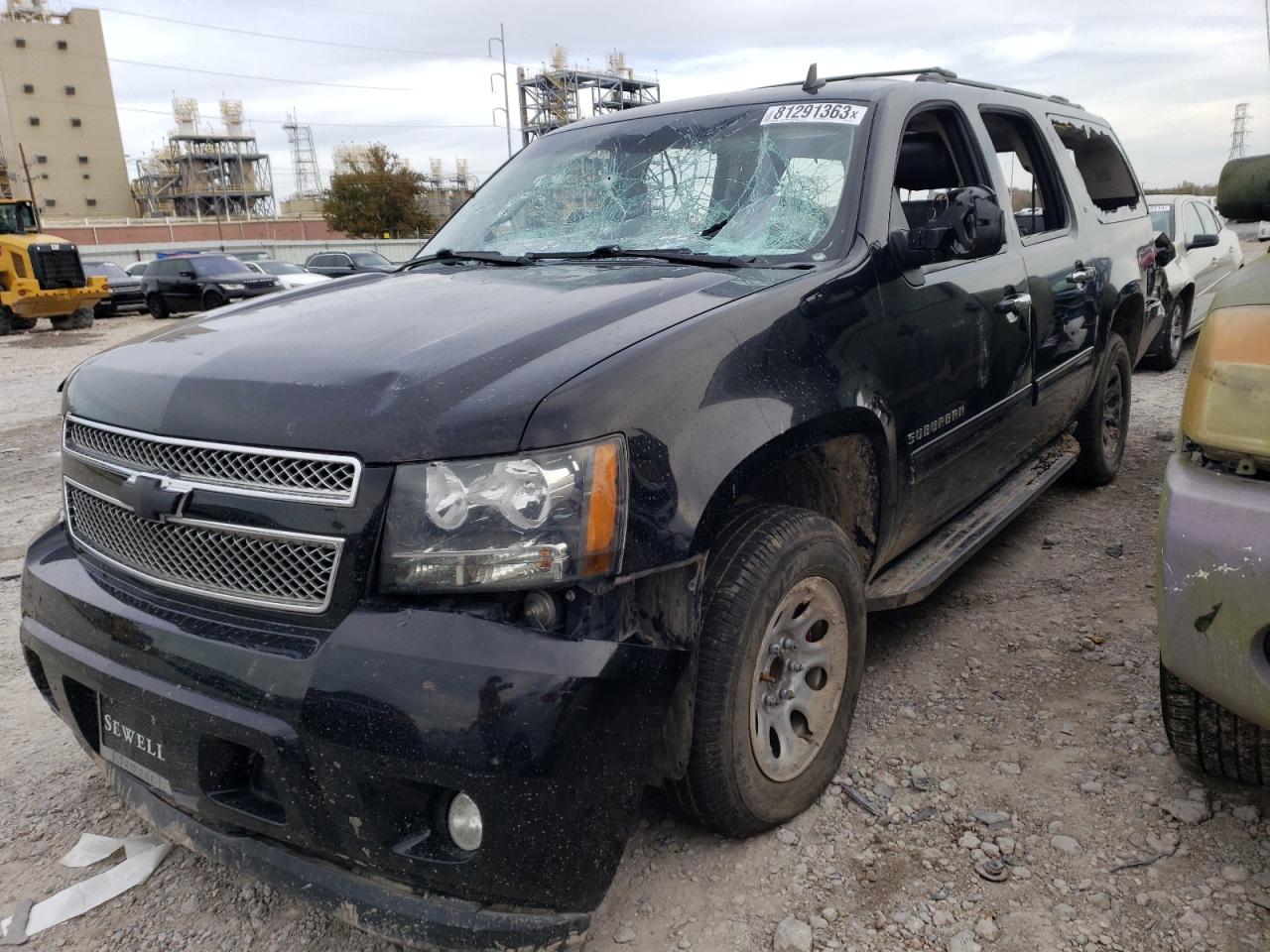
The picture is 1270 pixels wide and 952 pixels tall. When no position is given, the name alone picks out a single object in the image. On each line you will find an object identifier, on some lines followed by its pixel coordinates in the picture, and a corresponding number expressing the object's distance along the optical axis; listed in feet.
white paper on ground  7.27
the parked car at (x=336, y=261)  76.48
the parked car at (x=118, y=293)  81.56
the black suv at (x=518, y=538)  5.42
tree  187.62
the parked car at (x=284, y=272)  69.05
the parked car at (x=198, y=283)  68.69
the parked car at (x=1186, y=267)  28.09
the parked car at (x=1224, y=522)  5.55
